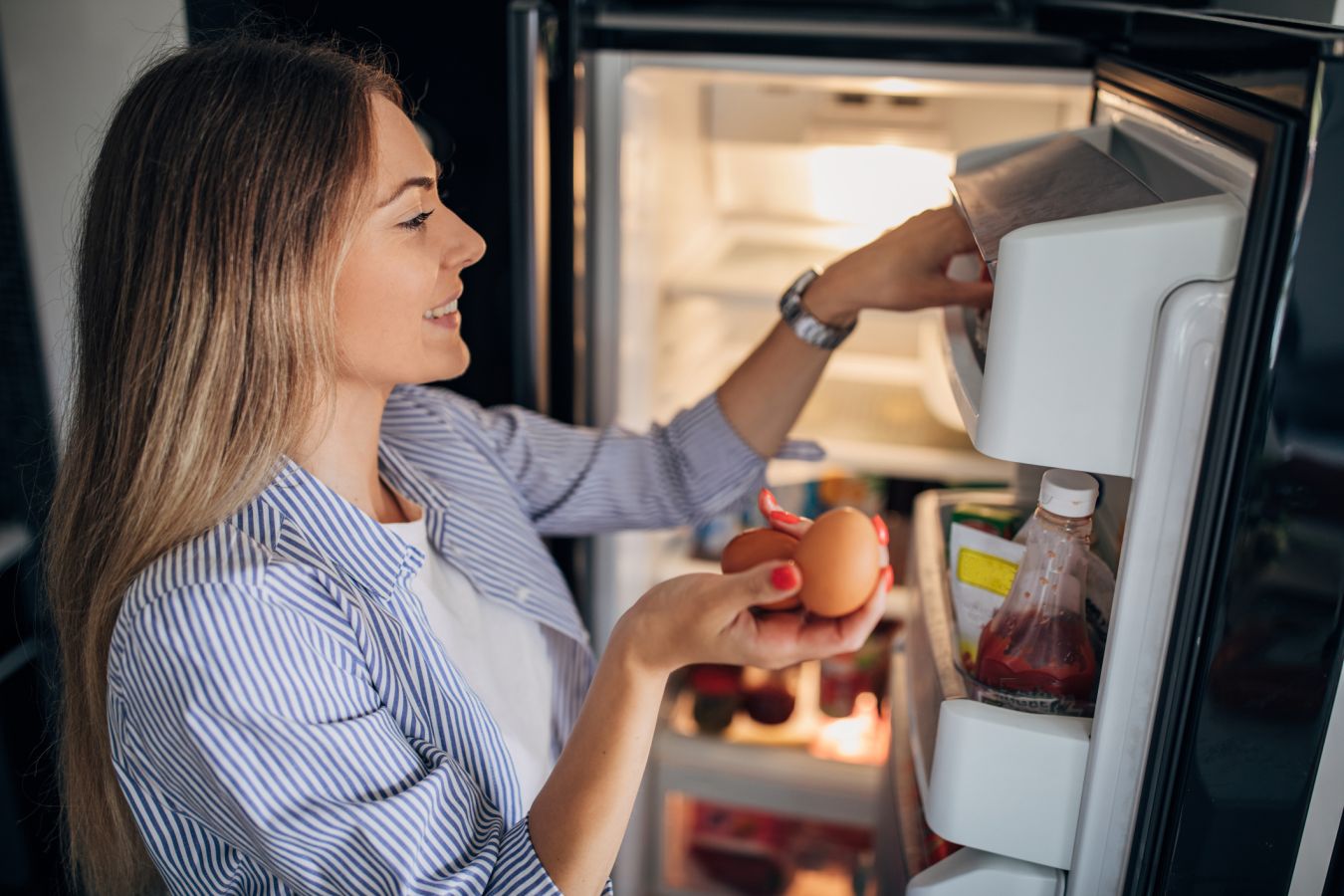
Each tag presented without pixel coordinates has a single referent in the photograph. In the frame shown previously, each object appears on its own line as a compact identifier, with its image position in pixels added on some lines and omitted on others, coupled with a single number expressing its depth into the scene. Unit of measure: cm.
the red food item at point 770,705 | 191
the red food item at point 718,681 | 194
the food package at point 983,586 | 92
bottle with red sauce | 87
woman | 79
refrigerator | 67
